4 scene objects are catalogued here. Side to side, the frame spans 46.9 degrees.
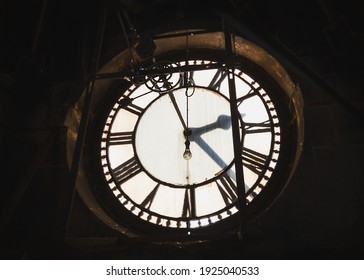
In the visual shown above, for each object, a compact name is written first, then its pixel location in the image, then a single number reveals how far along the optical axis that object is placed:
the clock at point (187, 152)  3.17
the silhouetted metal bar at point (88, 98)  2.66
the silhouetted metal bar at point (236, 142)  2.33
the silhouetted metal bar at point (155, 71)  3.01
